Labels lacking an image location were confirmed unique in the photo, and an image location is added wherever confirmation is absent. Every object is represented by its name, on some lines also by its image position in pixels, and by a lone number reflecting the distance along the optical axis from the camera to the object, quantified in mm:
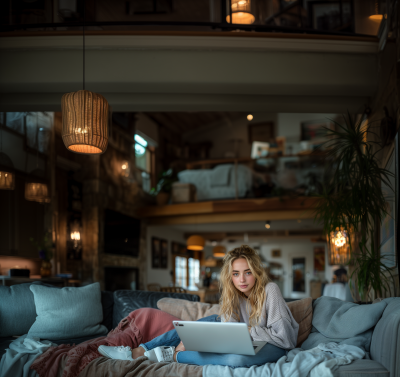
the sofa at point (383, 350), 2150
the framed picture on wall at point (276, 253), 16516
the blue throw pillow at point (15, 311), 3270
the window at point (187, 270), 12570
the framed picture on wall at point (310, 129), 12333
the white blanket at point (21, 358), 2500
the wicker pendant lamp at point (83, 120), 2836
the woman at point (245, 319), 2480
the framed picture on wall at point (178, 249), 12148
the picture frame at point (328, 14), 4559
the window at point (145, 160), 10234
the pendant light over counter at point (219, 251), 10243
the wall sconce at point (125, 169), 9082
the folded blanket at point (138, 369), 2355
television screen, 8255
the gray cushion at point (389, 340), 2141
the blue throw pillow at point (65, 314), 3258
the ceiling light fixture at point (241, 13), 4348
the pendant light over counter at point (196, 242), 8705
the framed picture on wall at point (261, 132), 13664
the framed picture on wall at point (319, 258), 15086
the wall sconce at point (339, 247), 4234
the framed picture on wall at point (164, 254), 11156
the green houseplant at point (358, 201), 3496
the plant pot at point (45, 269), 6176
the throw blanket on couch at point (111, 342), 2496
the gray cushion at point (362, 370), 2176
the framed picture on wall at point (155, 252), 10484
